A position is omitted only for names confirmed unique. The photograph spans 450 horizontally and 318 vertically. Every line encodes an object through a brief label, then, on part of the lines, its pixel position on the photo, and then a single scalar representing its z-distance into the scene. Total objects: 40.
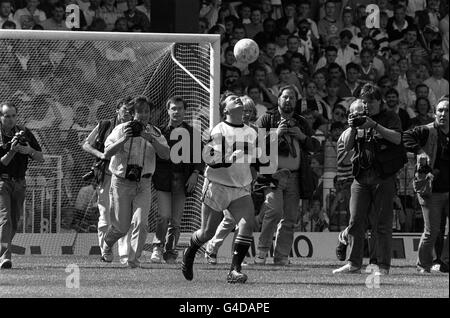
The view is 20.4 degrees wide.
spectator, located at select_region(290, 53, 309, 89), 22.38
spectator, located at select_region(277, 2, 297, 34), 23.39
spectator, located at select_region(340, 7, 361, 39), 23.94
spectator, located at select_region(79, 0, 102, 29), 22.14
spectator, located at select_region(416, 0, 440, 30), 25.08
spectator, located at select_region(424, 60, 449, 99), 23.89
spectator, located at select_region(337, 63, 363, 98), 22.70
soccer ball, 17.20
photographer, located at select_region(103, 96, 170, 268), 15.17
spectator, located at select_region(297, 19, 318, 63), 23.11
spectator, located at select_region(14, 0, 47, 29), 21.14
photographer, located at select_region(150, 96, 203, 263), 16.66
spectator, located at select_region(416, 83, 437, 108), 22.67
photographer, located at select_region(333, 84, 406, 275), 15.03
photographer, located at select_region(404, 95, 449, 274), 15.12
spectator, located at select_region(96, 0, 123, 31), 22.39
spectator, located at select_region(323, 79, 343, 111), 22.21
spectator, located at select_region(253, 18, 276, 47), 22.75
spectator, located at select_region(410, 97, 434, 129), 21.86
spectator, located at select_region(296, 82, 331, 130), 21.36
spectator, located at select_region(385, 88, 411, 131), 22.00
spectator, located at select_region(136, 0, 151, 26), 22.75
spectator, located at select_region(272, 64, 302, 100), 21.91
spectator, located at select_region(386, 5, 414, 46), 24.58
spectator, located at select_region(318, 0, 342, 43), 23.75
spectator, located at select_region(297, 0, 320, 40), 23.62
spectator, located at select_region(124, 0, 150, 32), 22.19
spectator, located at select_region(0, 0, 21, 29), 21.23
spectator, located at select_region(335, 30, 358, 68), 23.50
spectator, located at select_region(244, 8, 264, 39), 23.00
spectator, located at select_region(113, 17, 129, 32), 21.78
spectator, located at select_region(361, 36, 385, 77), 23.58
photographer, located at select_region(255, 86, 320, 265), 16.47
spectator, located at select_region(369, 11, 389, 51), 24.31
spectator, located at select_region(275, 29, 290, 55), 22.92
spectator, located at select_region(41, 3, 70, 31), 21.69
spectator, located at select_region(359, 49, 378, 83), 23.38
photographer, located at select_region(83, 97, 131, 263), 16.00
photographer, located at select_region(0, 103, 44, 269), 15.59
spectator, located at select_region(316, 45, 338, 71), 23.12
